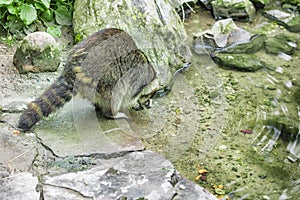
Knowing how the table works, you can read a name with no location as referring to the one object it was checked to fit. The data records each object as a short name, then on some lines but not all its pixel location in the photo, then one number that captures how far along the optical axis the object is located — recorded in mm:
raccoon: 4238
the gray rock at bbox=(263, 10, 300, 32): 6949
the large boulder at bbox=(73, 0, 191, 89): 5555
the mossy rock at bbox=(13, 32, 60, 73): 5055
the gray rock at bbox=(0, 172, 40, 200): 3379
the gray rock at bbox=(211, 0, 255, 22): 6984
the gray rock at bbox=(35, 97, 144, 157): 4125
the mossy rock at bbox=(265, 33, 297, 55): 6336
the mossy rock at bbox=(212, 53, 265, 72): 5883
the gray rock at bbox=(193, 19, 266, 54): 6320
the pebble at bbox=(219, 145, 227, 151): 4652
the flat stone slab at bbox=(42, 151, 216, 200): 3475
